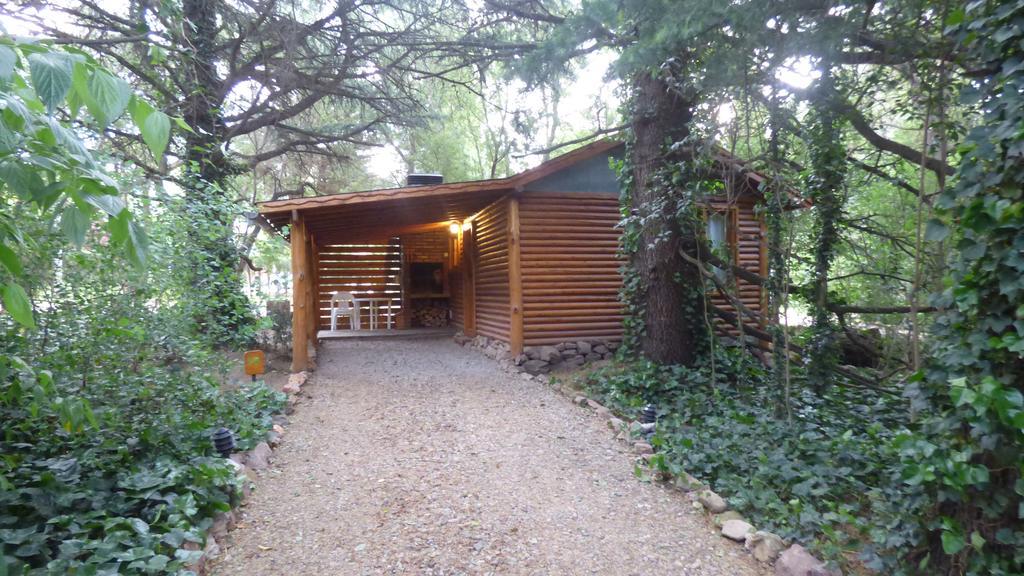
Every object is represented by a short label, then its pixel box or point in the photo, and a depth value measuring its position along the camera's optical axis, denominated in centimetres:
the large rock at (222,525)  283
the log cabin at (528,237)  713
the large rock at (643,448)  412
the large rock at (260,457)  381
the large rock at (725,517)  299
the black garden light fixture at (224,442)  363
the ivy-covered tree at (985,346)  175
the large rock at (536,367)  732
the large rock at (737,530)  282
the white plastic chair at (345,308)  1240
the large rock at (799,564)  236
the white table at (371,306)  1253
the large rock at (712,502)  311
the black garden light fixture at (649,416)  467
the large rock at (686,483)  341
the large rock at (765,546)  262
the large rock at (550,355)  750
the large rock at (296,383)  600
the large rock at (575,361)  749
